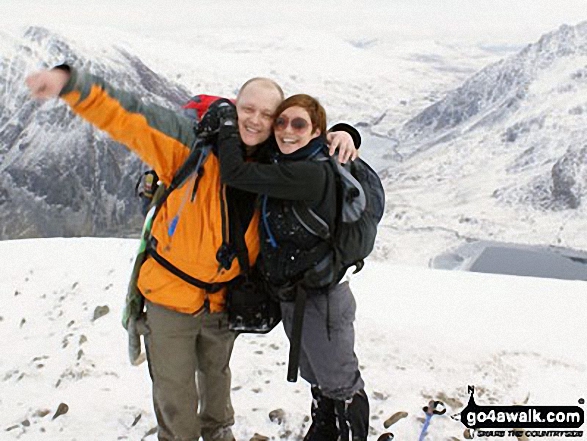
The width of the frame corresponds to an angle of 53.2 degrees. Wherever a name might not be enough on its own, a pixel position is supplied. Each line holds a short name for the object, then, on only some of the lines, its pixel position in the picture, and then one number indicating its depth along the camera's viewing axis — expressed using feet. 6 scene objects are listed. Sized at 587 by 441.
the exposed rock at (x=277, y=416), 17.22
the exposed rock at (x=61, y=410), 17.84
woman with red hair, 11.28
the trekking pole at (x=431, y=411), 15.80
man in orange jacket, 11.19
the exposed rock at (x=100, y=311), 25.47
